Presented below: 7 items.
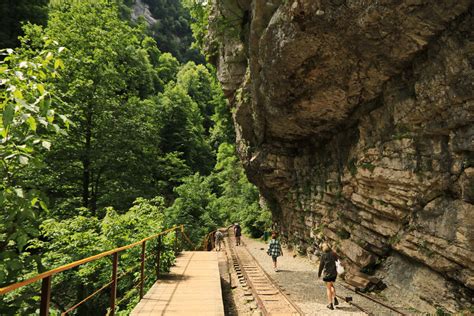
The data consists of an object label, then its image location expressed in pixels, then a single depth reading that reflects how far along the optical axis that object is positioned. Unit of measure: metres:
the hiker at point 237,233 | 22.44
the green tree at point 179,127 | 35.94
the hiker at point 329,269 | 8.09
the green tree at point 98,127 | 13.48
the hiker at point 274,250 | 13.48
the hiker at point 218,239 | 19.92
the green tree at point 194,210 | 18.59
